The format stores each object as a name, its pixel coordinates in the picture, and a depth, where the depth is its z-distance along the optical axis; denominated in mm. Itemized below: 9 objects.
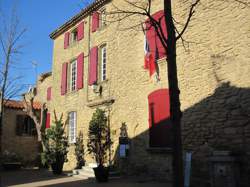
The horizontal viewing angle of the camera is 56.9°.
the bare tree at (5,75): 9654
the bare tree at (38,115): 14919
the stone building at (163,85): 6549
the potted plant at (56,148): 10790
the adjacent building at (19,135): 14970
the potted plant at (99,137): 9613
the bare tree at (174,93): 3469
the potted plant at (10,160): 13547
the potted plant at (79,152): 11363
